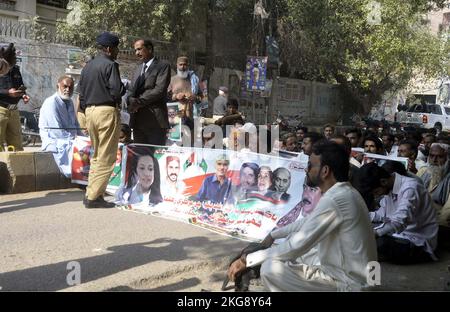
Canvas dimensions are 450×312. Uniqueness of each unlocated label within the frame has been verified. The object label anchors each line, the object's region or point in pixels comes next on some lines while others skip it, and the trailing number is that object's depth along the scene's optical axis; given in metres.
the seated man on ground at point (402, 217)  4.85
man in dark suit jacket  6.35
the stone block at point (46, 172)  6.92
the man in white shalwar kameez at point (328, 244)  2.96
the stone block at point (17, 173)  6.62
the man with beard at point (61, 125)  7.14
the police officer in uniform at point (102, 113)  5.87
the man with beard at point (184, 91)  7.83
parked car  27.59
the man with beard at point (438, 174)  5.96
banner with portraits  5.23
